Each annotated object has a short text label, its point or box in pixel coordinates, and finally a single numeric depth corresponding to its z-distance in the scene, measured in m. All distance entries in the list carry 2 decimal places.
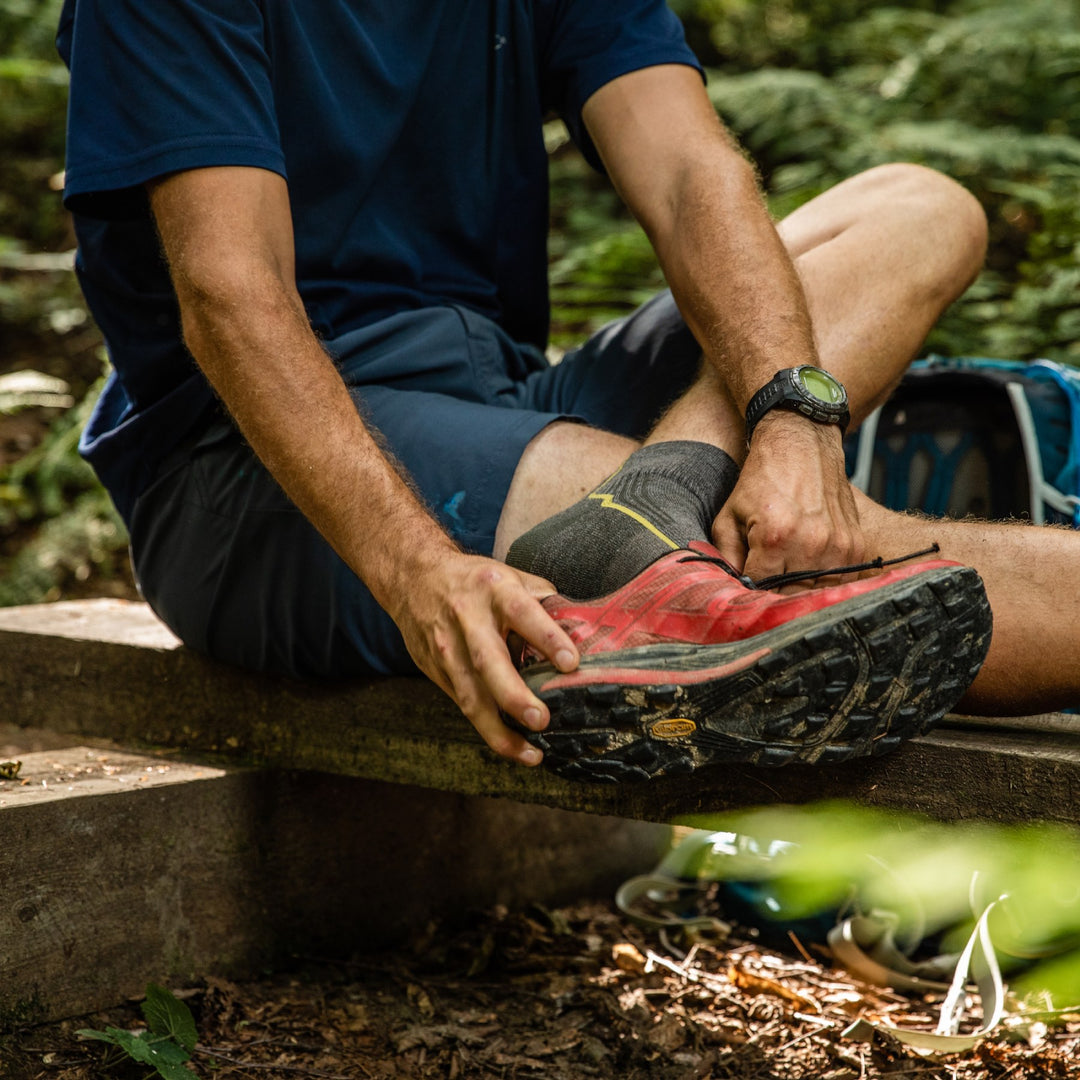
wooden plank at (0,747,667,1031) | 1.66
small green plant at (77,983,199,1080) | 1.48
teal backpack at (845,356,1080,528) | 2.27
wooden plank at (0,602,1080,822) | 1.41
